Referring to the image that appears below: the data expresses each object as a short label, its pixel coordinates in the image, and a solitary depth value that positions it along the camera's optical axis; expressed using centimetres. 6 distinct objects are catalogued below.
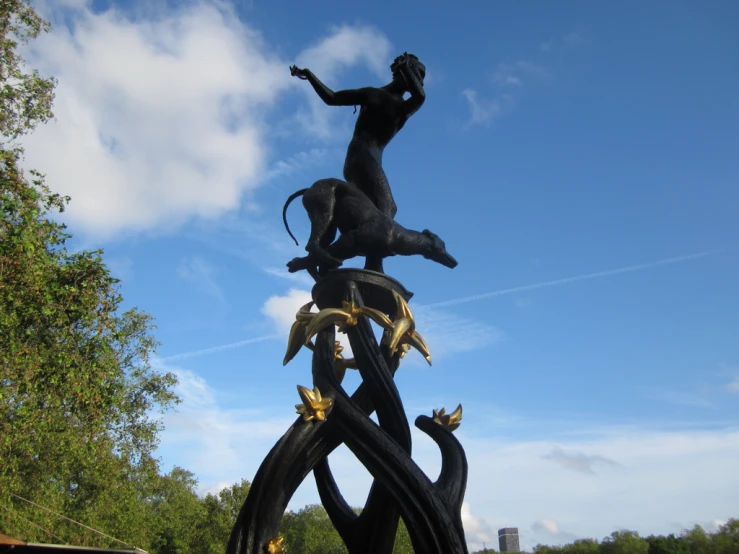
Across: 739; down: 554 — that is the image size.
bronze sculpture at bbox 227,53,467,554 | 453
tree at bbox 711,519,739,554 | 3546
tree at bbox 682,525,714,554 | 3756
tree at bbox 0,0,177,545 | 1031
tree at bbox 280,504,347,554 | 3391
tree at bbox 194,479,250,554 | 3036
